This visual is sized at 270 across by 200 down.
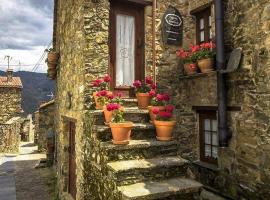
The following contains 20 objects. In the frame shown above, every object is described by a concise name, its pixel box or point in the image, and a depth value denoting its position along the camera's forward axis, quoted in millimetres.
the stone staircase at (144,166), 4027
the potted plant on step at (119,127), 4590
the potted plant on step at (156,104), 5301
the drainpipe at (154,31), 6309
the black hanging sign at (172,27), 6414
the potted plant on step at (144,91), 5844
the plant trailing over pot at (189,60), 6449
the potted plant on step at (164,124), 5102
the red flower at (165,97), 5298
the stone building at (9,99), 23772
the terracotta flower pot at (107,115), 4887
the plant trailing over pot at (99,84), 5211
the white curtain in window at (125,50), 6266
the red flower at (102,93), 5027
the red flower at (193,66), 6438
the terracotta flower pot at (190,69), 6465
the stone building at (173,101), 4523
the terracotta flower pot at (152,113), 5352
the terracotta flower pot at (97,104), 5172
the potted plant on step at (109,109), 4699
